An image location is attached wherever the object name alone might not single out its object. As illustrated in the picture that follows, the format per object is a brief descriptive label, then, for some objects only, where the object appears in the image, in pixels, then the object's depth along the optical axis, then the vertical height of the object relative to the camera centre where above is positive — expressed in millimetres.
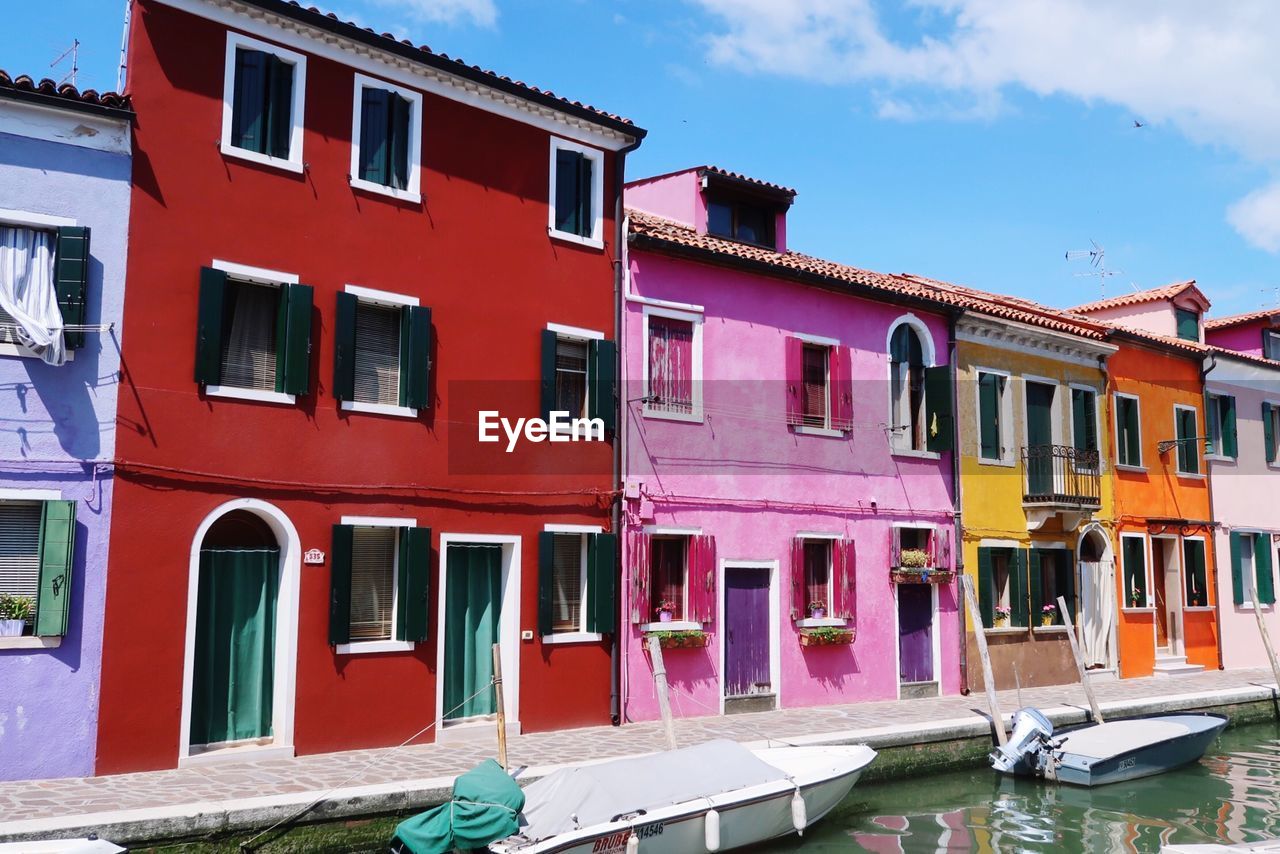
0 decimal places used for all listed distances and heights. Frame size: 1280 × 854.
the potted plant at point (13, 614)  10633 -380
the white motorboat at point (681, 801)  9594 -2077
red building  11727 +2081
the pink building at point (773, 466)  15875 +1735
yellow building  20000 +1667
